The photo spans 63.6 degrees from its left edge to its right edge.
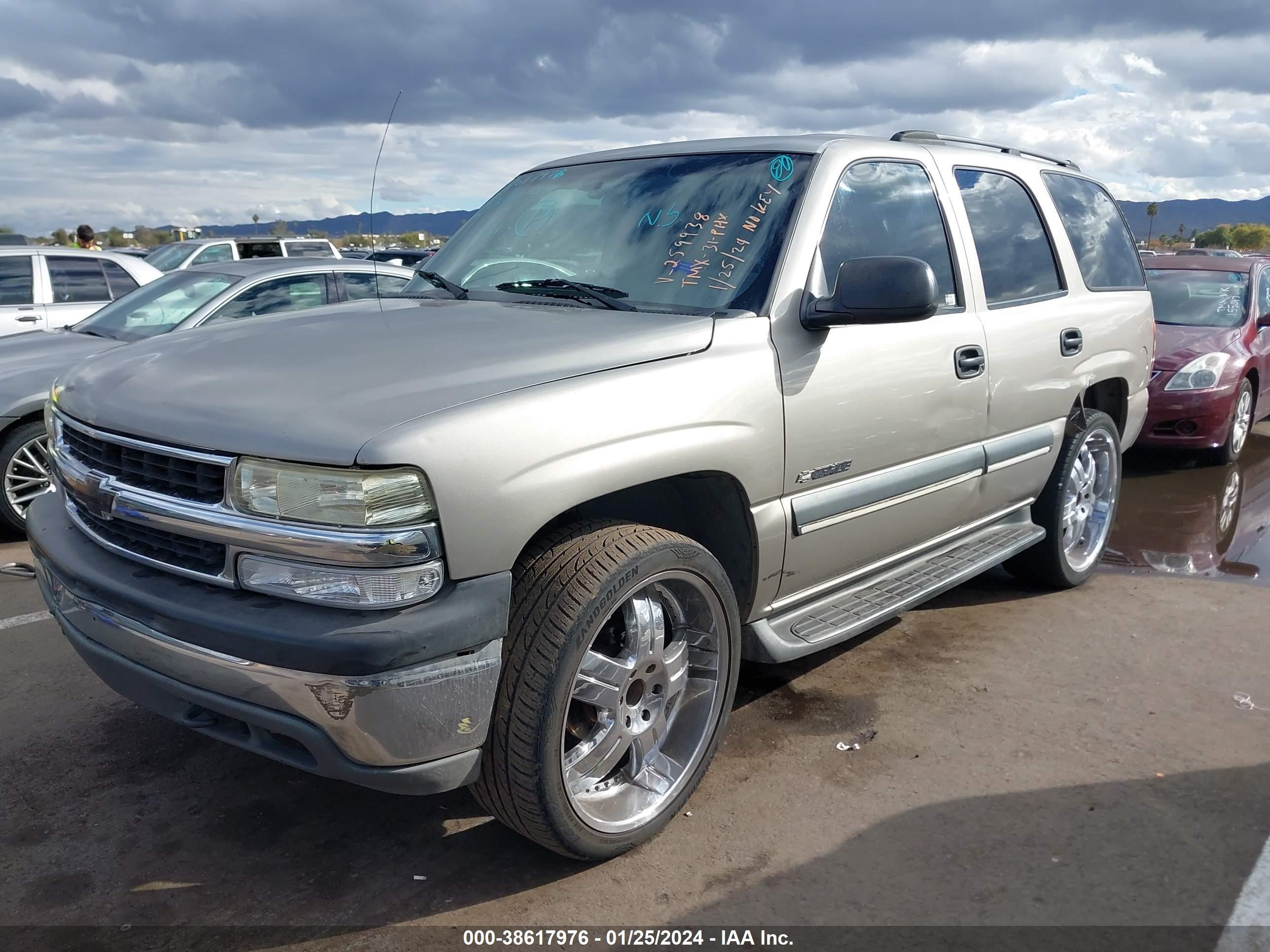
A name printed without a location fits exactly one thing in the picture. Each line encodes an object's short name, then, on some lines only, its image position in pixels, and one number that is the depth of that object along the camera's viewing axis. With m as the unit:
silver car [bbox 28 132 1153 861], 2.27
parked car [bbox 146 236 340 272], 15.99
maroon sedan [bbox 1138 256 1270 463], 7.50
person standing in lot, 13.59
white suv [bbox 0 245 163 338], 8.30
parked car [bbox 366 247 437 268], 17.80
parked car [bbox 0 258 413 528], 5.74
